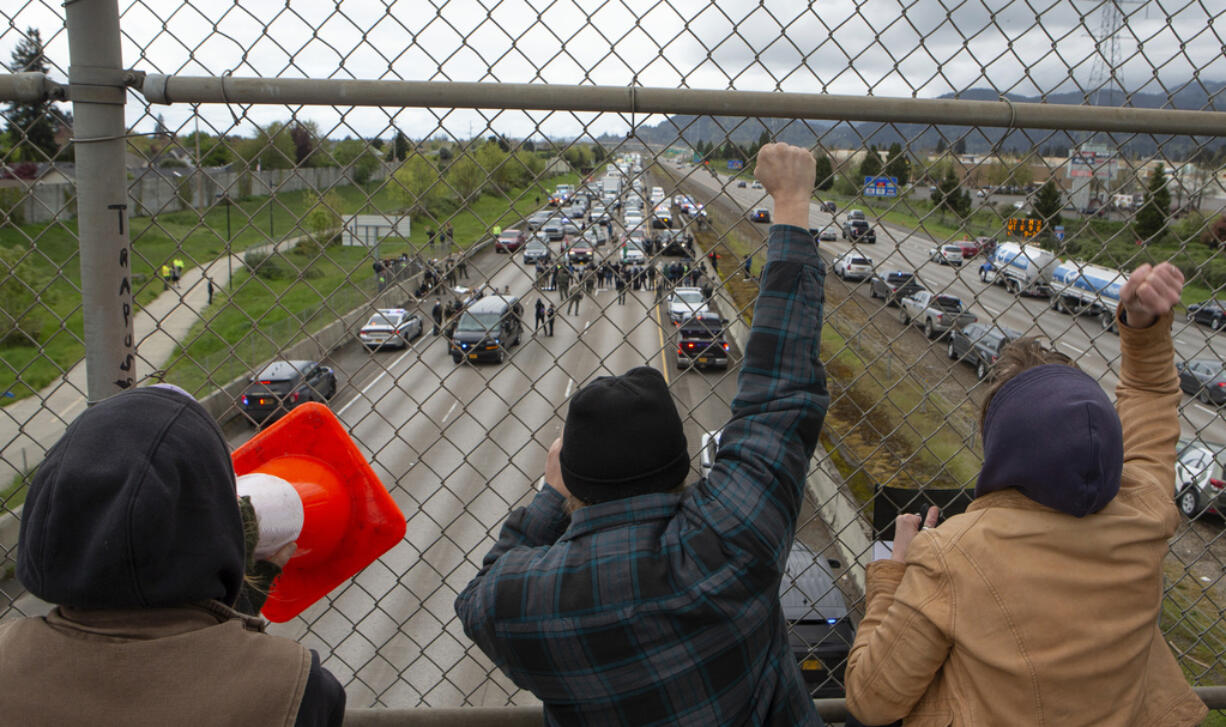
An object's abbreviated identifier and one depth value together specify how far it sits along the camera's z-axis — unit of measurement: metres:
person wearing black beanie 1.38
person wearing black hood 1.17
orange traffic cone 1.75
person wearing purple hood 1.55
